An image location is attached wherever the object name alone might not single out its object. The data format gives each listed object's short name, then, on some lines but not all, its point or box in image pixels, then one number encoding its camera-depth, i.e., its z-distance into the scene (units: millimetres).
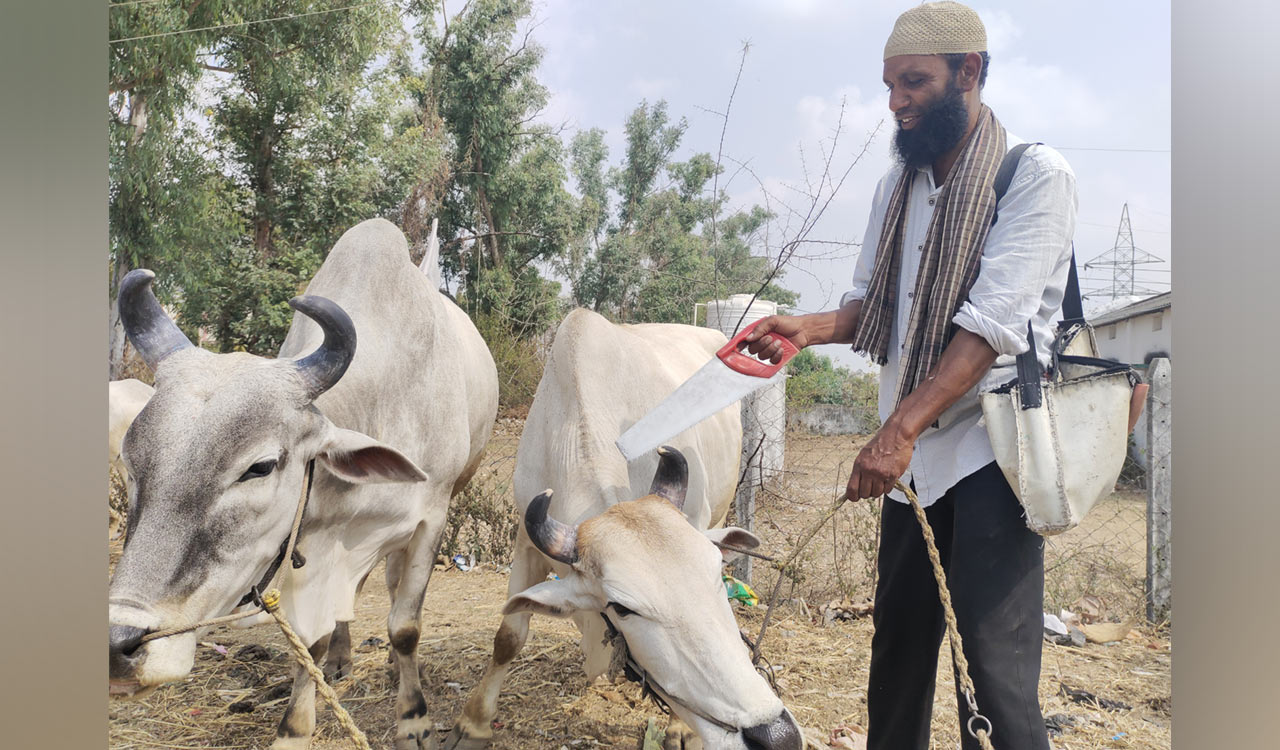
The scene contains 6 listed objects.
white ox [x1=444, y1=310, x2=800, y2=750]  1857
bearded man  1921
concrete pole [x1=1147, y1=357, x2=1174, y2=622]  4379
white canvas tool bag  1882
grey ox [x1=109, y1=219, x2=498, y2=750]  2049
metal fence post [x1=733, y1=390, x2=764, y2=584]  4980
